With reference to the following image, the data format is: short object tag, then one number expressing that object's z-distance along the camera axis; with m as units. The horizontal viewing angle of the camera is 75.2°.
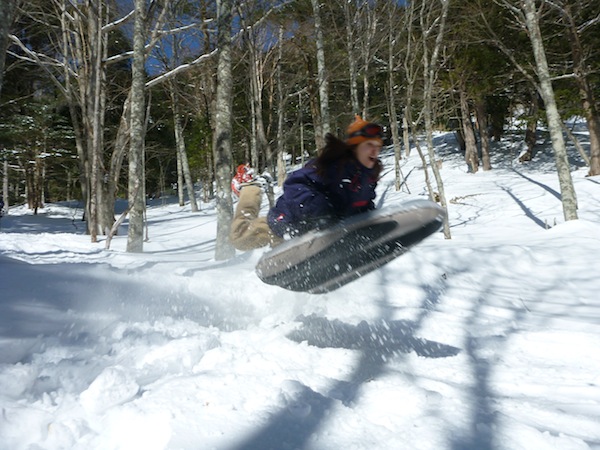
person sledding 3.13
